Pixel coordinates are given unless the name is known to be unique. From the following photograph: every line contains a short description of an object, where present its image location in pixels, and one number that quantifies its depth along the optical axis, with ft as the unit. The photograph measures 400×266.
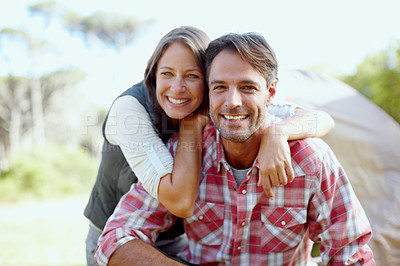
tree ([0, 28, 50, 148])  47.03
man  5.59
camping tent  10.28
